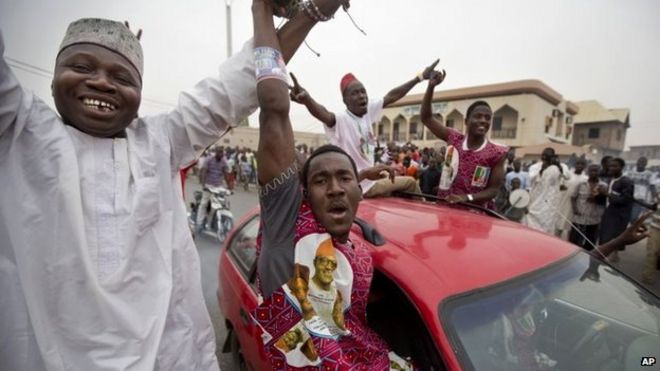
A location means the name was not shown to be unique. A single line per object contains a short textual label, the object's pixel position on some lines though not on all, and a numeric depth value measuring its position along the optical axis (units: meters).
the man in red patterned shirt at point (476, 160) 3.06
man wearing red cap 2.88
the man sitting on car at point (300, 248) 1.22
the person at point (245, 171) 14.48
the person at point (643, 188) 6.31
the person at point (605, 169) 6.13
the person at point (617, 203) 5.45
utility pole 13.38
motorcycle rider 7.62
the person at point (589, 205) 5.84
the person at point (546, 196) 5.96
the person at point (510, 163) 9.55
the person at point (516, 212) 4.87
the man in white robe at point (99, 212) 0.92
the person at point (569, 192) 6.12
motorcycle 6.62
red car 1.30
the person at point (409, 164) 6.31
